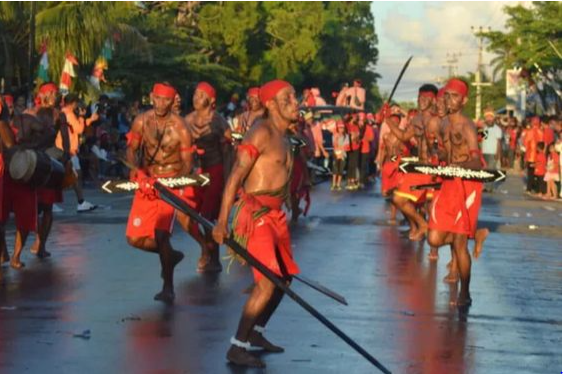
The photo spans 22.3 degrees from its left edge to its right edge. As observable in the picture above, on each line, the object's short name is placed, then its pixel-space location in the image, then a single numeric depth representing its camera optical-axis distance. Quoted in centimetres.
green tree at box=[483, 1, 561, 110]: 5497
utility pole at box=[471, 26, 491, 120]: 10988
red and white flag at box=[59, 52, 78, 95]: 3397
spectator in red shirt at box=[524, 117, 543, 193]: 3453
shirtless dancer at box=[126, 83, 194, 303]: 1161
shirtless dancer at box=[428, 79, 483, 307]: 1180
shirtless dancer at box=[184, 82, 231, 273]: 1407
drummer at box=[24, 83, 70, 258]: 1455
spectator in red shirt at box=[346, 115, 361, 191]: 3406
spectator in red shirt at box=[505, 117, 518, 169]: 5512
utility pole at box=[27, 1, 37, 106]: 3008
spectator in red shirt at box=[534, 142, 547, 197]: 3294
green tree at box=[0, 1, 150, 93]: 3562
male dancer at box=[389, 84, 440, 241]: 1584
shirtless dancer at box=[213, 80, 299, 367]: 877
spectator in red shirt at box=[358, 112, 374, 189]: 3491
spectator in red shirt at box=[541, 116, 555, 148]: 3491
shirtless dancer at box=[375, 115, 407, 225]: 1848
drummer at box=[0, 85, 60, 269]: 1367
